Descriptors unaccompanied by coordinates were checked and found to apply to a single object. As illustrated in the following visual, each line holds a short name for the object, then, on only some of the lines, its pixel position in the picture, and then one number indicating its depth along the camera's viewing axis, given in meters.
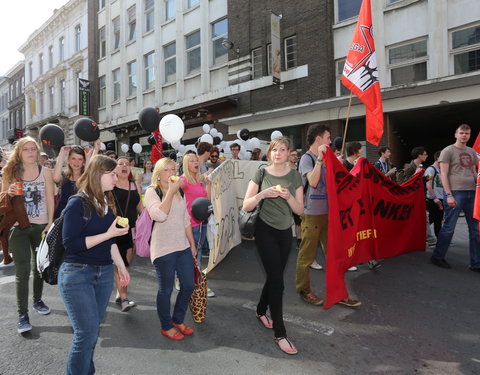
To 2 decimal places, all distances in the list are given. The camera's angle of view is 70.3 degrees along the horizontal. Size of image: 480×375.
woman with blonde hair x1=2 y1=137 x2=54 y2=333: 3.40
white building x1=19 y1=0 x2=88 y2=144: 25.62
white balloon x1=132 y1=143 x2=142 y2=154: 13.45
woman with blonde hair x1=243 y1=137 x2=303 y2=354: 2.93
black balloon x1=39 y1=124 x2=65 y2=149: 4.05
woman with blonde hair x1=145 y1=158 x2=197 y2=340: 3.00
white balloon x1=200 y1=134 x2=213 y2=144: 9.84
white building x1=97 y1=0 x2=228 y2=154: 16.48
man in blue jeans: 4.96
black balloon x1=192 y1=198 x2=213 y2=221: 2.79
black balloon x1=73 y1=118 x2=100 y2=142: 3.93
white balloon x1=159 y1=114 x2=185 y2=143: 4.61
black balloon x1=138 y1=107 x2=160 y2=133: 4.11
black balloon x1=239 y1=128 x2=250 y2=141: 11.30
